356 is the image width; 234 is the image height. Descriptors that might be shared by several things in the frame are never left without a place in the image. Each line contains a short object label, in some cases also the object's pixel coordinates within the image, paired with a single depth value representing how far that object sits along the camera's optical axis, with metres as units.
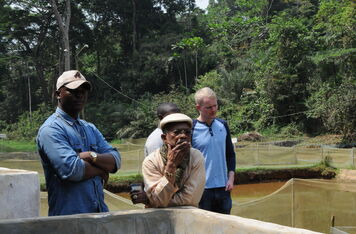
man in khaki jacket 2.51
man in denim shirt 2.51
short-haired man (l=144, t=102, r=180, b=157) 3.58
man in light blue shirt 3.76
